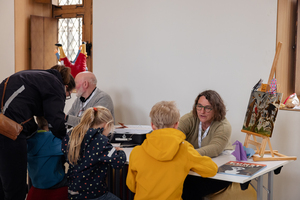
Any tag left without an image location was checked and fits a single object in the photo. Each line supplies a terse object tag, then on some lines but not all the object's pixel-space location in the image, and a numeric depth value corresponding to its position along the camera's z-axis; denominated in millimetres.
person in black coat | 1955
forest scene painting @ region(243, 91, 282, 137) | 2164
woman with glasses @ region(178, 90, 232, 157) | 2191
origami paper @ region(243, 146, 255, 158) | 2195
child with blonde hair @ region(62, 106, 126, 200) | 1854
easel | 2166
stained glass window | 4734
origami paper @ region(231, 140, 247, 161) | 2106
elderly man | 3100
